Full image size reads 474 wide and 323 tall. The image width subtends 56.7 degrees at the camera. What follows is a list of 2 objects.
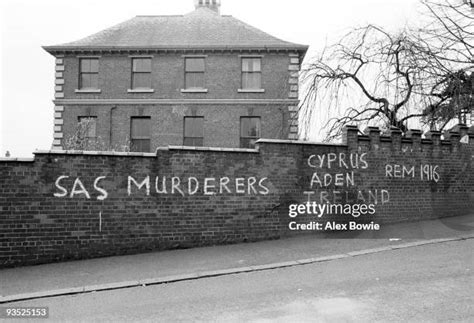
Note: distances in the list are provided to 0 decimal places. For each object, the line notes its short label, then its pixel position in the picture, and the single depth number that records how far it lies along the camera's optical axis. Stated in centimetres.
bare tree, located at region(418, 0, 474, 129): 1293
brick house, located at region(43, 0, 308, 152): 2320
